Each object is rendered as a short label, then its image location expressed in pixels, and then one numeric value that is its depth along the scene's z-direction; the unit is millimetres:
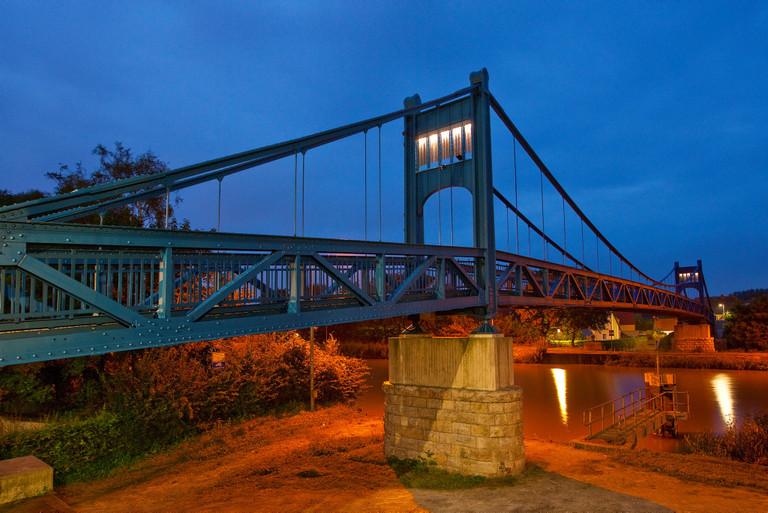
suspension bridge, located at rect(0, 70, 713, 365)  4934
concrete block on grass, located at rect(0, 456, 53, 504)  8235
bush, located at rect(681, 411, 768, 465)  12391
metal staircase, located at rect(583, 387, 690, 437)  19484
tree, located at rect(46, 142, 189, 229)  21141
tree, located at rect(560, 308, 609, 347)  55594
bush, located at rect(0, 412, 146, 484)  11273
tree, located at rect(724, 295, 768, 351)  45469
